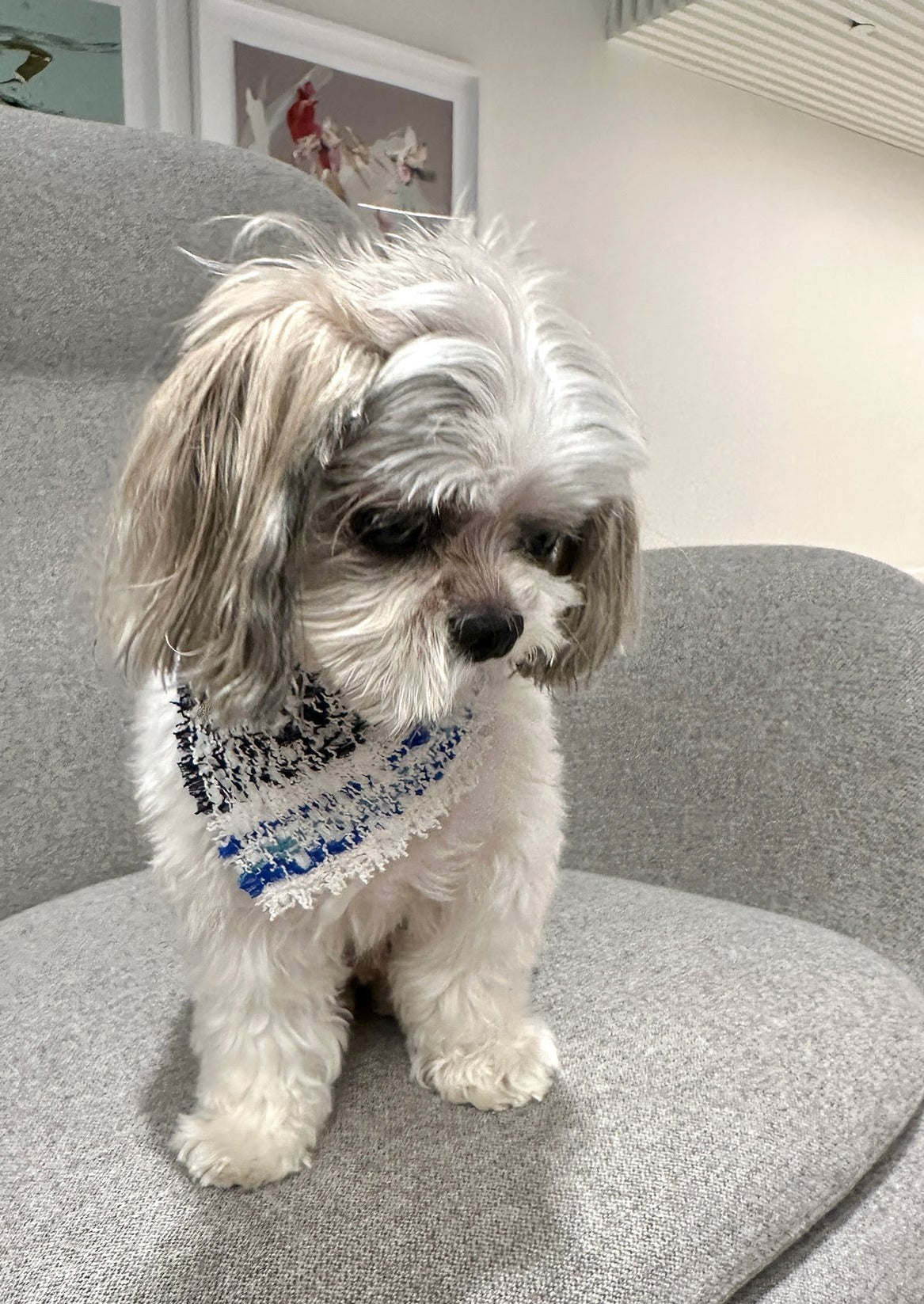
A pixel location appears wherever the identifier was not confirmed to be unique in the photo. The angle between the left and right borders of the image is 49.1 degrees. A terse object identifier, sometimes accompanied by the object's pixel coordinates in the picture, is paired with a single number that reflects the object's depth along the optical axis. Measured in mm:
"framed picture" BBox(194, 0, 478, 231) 1774
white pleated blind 2395
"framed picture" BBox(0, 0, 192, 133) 1557
